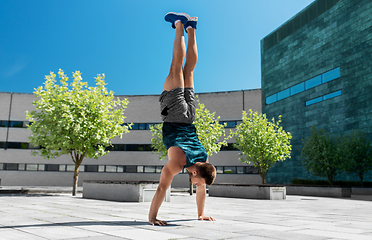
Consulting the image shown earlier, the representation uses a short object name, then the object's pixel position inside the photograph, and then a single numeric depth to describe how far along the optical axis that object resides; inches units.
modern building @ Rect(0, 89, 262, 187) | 1492.4
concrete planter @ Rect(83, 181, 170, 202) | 518.6
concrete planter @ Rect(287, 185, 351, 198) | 820.6
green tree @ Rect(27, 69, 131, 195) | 660.7
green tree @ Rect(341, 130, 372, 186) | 1007.6
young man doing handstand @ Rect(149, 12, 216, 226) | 198.4
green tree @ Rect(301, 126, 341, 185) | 1035.9
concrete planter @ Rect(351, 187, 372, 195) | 923.4
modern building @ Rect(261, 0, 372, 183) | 1129.4
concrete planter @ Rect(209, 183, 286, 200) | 650.2
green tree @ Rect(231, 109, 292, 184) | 901.8
